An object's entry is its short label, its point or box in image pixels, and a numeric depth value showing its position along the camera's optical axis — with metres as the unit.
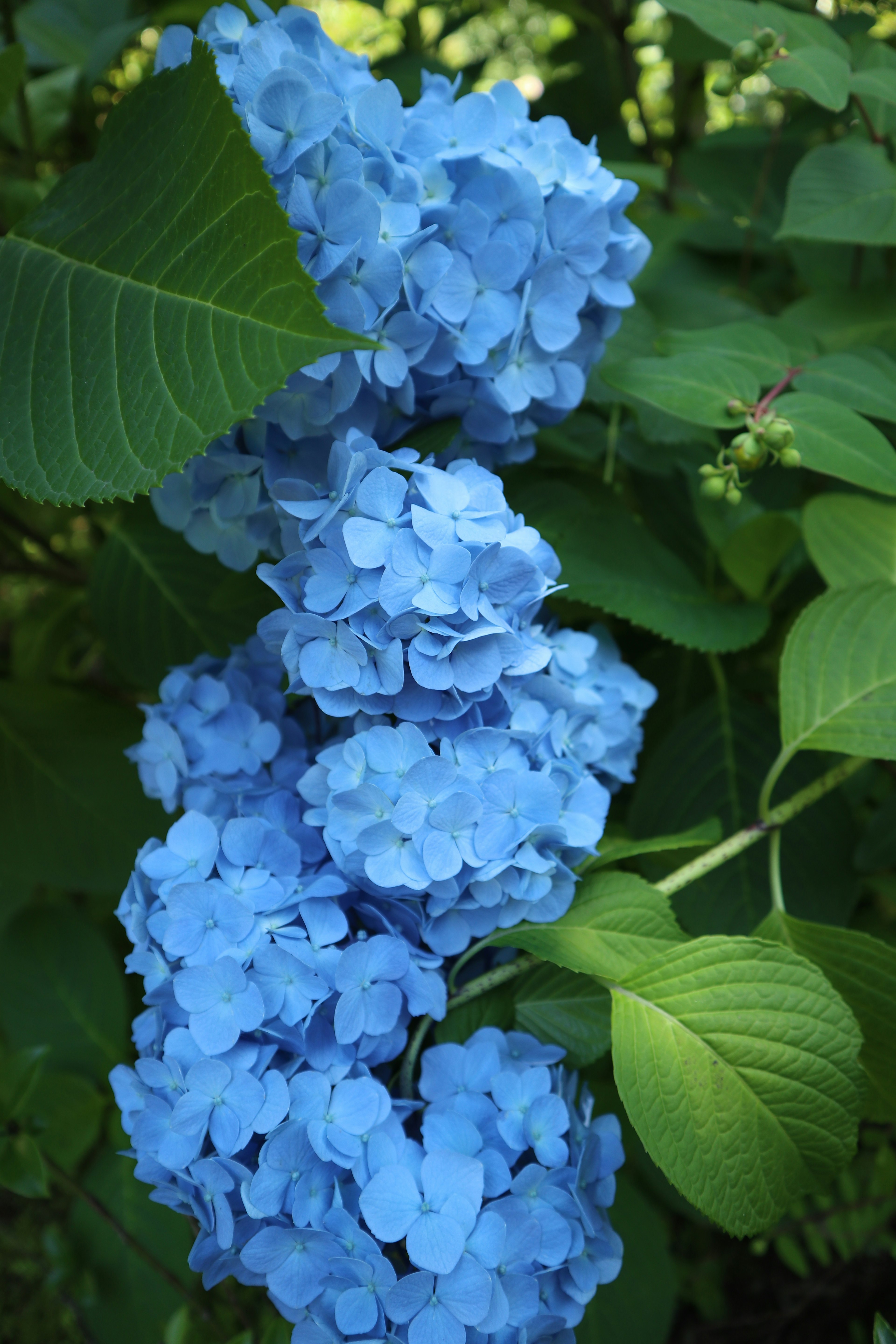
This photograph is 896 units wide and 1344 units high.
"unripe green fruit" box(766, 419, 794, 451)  0.59
